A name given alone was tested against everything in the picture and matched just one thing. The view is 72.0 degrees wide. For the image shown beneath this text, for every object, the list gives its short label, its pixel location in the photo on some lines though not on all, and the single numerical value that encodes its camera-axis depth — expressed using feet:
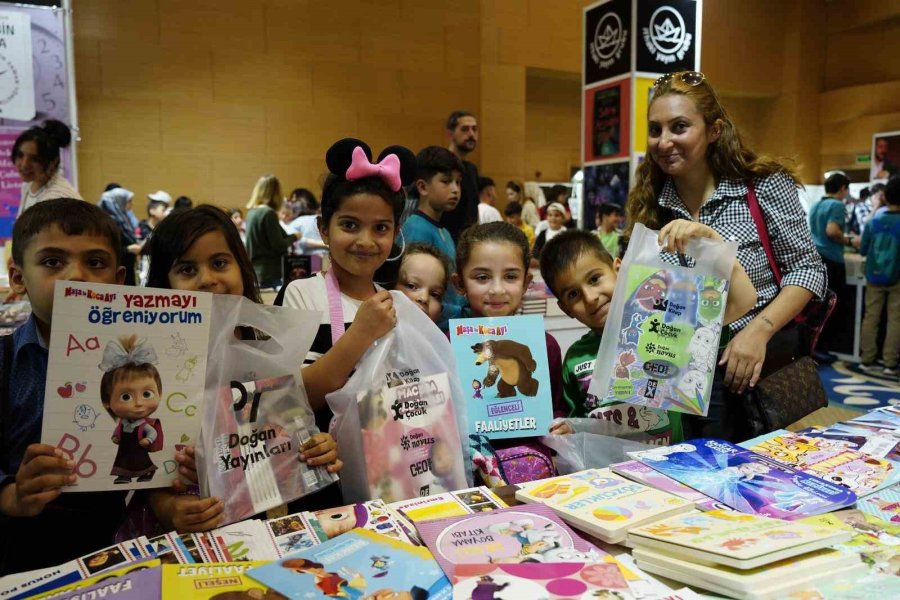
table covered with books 2.73
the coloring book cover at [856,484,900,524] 3.50
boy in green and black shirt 5.42
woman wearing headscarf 16.84
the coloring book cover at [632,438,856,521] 3.53
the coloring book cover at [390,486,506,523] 3.52
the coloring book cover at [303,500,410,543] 3.35
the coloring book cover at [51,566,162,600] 2.63
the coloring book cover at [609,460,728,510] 3.60
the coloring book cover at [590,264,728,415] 4.50
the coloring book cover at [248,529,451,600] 2.72
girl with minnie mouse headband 5.05
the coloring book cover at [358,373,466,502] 3.86
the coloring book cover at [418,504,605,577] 2.99
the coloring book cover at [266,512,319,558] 3.20
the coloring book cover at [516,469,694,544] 3.25
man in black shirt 11.25
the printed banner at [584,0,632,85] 15.29
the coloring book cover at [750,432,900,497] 3.92
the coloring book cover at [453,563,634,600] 2.66
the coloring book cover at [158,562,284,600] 2.66
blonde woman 15.46
